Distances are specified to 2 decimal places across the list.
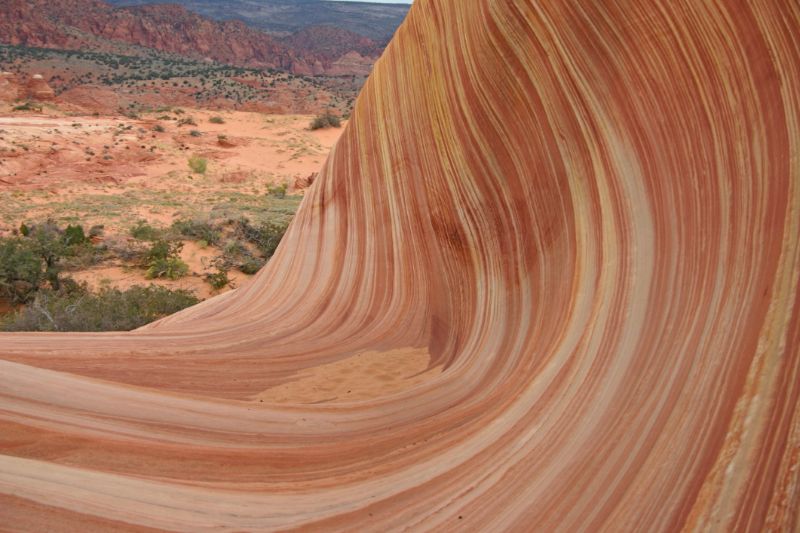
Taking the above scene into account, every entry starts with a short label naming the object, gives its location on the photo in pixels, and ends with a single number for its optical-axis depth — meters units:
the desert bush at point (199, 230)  11.25
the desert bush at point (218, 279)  9.03
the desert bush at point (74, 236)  10.22
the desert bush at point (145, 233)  11.04
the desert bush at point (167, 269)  9.29
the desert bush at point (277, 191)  17.61
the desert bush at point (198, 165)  19.69
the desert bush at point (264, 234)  10.66
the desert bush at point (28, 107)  27.32
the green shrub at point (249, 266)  9.72
